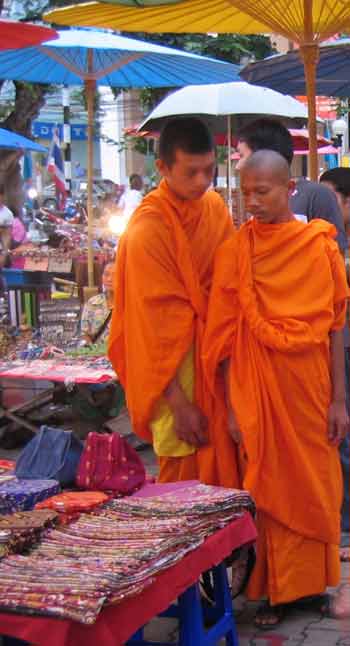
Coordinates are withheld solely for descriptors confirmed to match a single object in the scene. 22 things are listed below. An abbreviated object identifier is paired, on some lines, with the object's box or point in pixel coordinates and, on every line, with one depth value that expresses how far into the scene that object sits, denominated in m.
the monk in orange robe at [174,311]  3.63
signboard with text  33.22
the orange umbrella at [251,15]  5.09
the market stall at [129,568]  2.50
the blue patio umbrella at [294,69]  7.26
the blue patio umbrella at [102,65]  8.05
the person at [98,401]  6.75
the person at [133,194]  15.94
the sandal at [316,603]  3.90
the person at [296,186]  3.90
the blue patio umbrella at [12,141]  13.63
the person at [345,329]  4.58
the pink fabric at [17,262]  9.95
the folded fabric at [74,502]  3.32
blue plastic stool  3.07
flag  22.80
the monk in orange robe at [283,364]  3.58
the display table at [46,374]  6.20
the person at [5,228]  12.47
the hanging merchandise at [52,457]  3.86
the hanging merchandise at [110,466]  3.78
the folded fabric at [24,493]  3.42
